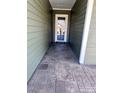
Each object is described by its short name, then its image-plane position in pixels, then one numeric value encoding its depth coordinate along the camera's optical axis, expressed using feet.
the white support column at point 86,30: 6.25
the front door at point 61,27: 17.53
